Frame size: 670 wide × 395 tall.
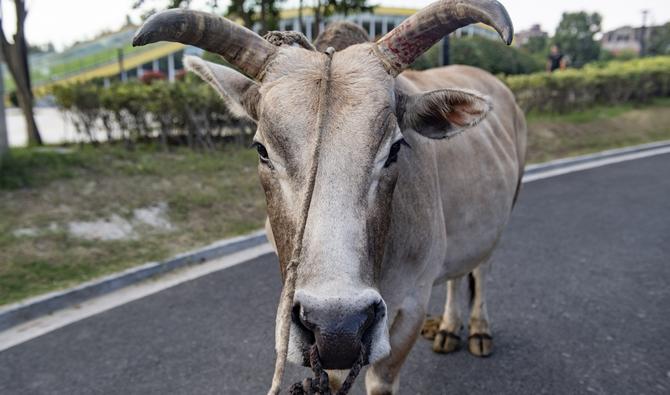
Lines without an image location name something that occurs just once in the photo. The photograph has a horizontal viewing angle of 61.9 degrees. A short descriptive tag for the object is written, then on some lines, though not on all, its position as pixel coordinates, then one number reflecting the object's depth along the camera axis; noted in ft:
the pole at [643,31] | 92.96
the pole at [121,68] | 112.57
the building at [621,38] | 229.25
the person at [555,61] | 65.36
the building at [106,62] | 124.88
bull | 6.58
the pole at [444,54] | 37.74
